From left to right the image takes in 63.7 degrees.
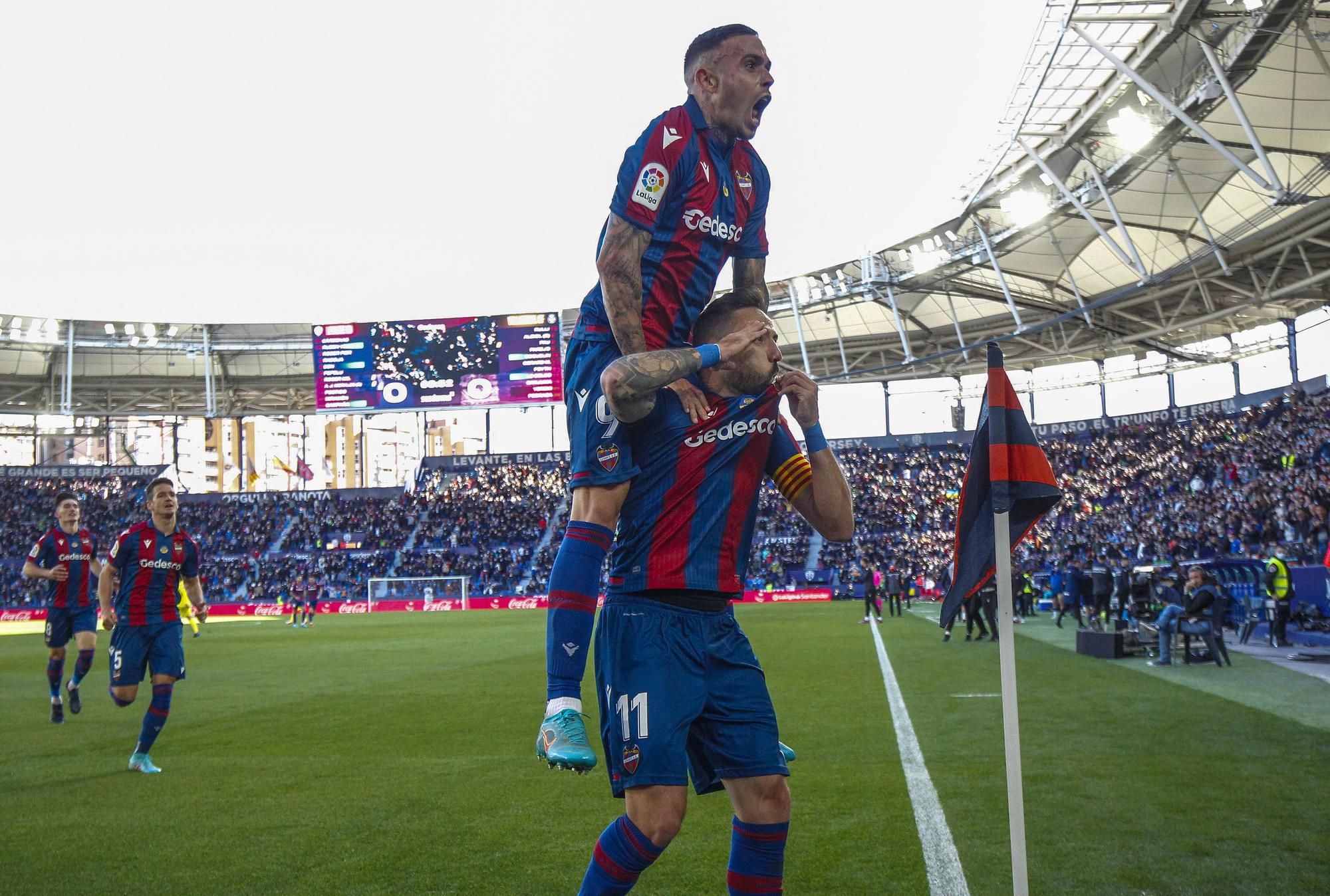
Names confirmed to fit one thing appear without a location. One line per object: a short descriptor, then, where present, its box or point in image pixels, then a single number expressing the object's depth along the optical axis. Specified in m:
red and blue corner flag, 3.76
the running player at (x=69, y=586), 12.51
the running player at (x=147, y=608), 9.21
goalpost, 52.59
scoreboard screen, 47.94
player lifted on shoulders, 3.13
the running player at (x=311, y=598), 36.91
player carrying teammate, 3.04
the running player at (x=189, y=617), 29.63
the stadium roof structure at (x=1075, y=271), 25.52
